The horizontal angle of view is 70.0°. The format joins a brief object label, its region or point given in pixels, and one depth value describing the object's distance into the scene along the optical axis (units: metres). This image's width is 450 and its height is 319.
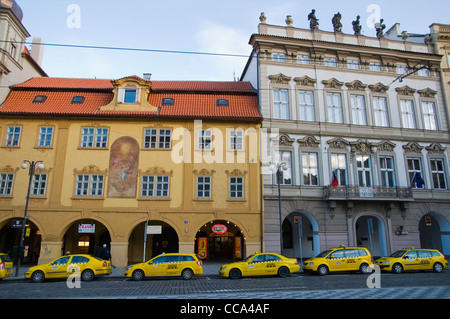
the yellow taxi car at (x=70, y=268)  16.20
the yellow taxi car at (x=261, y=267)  16.92
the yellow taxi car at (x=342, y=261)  17.84
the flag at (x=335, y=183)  23.24
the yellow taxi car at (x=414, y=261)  18.47
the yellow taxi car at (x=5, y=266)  15.89
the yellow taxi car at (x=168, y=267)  16.64
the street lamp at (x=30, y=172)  17.96
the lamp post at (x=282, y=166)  21.00
